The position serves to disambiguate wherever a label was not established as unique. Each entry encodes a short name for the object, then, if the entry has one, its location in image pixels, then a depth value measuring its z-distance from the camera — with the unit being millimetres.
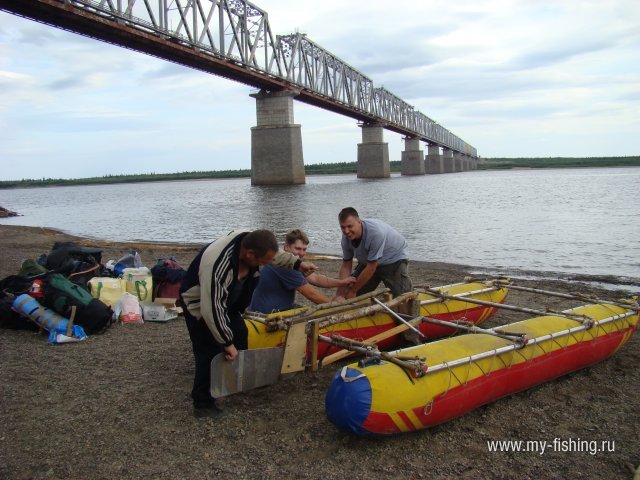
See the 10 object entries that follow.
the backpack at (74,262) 7145
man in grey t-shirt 5785
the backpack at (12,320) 6223
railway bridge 34438
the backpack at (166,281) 7371
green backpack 6090
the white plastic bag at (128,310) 6738
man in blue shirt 5355
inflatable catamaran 3721
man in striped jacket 3633
